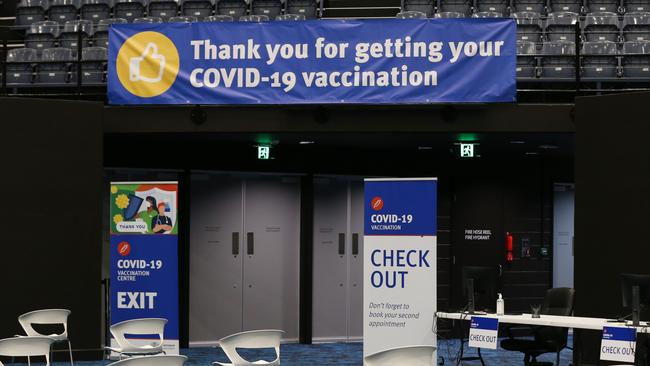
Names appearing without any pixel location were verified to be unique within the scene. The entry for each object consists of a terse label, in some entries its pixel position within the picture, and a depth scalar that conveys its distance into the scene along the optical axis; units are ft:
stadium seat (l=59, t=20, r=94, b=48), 47.42
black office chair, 35.42
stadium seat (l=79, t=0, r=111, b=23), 51.06
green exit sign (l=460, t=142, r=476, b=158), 42.68
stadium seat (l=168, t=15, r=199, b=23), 47.14
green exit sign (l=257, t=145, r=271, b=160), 45.50
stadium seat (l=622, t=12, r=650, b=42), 44.80
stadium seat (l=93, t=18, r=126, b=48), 46.32
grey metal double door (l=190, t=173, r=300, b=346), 47.67
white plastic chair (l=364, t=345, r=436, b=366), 21.54
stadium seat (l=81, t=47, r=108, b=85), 43.39
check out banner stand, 31.45
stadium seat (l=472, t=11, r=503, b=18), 46.57
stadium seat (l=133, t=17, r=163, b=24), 47.73
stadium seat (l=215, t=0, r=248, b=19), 48.98
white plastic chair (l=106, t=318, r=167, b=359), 30.30
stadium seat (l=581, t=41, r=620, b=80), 41.11
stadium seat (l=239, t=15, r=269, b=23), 47.39
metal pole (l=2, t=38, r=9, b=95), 40.29
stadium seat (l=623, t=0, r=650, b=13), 48.24
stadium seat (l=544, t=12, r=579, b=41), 44.59
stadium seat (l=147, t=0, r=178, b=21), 49.44
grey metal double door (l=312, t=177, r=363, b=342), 49.32
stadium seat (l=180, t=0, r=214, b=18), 48.91
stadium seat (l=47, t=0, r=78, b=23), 51.96
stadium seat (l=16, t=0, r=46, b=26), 52.44
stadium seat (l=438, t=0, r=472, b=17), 47.78
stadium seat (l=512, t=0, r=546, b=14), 48.21
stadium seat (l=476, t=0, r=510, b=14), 47.70
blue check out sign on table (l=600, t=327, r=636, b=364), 28.14
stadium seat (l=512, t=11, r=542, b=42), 44.80
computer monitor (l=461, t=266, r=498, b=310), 33.99
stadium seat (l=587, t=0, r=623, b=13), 48.06
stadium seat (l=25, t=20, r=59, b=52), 48.44
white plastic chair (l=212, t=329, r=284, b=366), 25.58
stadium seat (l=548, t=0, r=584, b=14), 48.01
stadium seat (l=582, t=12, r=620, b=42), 44.86
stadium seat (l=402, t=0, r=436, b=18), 47.60
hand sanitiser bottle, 32.86
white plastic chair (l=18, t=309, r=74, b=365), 32.53
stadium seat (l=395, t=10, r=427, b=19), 44.90
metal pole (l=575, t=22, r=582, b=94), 37.81
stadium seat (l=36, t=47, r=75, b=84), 44.14
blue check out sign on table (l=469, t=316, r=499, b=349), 31.45
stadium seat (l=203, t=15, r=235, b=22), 47.29
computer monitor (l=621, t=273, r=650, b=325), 29.21
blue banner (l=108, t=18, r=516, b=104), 38.14
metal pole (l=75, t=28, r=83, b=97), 40.66
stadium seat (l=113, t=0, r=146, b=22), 50.03
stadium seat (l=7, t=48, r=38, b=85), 44.34
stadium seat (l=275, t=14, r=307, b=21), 46.03
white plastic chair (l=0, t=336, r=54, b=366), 25.21
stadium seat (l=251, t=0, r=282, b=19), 48.98
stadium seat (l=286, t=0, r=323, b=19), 48.60
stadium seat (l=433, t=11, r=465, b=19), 45.55
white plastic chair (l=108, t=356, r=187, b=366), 19.71
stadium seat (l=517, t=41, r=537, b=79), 41.88
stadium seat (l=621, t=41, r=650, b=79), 41.11
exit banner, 34.55
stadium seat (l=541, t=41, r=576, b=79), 41.37
